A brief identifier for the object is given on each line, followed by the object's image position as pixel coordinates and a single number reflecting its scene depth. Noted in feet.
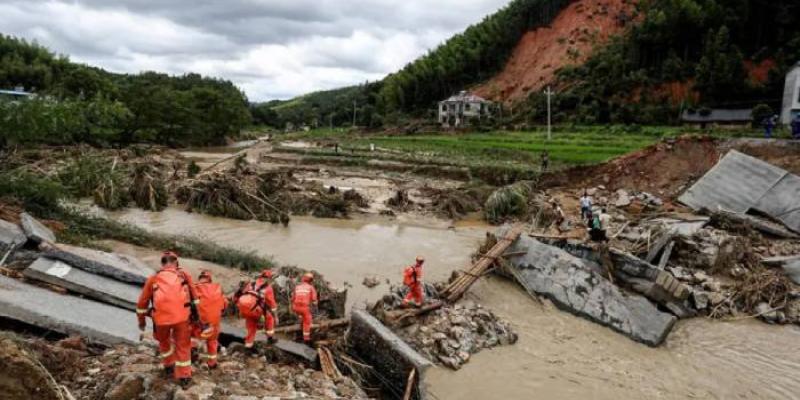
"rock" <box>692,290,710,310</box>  36.47
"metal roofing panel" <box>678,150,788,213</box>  55.52
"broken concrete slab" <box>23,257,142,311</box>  25.52
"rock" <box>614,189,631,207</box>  62.90
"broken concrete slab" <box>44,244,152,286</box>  27.27
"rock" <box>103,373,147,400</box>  15.92
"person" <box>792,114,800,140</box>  68.65
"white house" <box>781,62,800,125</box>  120.37
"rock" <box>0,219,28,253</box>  28.22
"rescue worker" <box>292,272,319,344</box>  24.56
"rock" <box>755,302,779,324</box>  35.53
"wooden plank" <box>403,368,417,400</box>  21.44
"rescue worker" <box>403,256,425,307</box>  30.82
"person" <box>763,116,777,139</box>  75.31
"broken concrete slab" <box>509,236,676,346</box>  32.71
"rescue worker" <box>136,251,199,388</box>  17.24
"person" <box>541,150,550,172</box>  85.97
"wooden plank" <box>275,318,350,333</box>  26.02
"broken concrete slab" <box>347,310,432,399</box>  22.68
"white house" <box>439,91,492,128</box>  224.33
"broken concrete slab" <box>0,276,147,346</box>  21.16
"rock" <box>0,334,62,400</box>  13.70
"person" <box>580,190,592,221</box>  53.66
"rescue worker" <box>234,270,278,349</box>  22.26
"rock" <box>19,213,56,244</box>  30.14
